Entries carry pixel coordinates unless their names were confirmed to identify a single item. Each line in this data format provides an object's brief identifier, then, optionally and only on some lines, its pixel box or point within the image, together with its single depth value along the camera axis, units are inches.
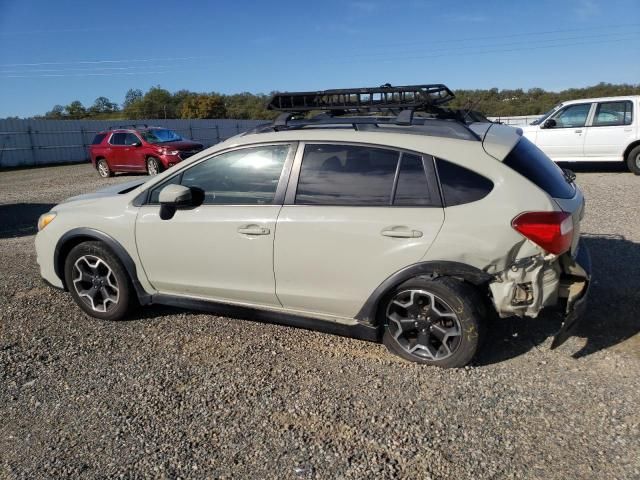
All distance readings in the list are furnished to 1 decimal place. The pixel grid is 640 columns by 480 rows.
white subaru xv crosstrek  125.6
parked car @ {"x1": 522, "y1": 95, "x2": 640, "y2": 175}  468.4
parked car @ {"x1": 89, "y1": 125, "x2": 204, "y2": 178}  647.8
